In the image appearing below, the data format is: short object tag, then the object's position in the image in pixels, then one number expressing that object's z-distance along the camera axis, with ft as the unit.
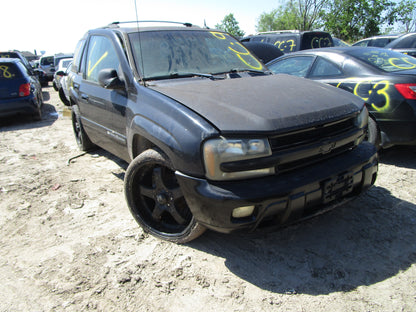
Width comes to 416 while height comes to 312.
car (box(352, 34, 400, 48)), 41.24
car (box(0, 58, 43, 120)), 25.00
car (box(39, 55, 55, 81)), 74.80
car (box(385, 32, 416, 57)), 31.55
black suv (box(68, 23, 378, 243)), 6.70
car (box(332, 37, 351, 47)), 41.07
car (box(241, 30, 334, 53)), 29.12
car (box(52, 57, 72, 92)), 43.73
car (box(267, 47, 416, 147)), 12.35
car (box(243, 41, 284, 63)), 24.66
